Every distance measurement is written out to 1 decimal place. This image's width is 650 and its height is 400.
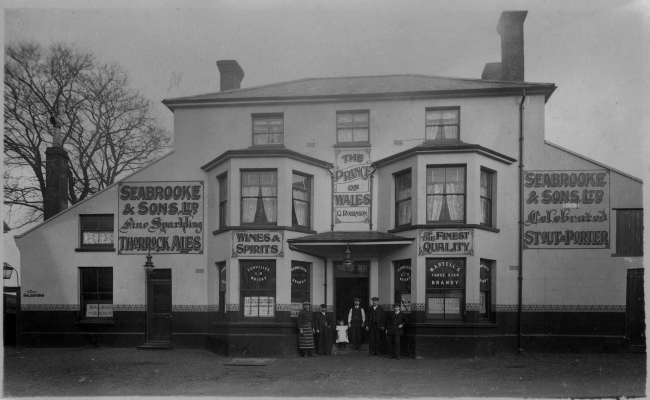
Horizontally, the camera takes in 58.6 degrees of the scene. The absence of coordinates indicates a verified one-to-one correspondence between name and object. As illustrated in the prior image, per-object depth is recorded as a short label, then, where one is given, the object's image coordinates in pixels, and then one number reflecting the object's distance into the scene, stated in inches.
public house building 655.8
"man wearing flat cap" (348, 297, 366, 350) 678.5
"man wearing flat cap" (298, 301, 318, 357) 645.3
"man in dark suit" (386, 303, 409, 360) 629.9
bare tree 786.2
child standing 679.1
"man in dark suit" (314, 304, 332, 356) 660.1
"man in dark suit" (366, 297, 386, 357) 658.2
